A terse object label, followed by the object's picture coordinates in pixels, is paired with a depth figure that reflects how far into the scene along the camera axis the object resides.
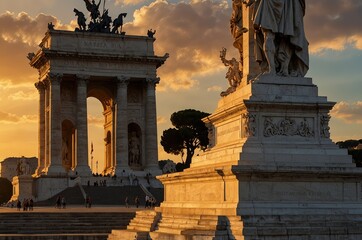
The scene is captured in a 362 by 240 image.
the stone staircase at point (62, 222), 38.44
